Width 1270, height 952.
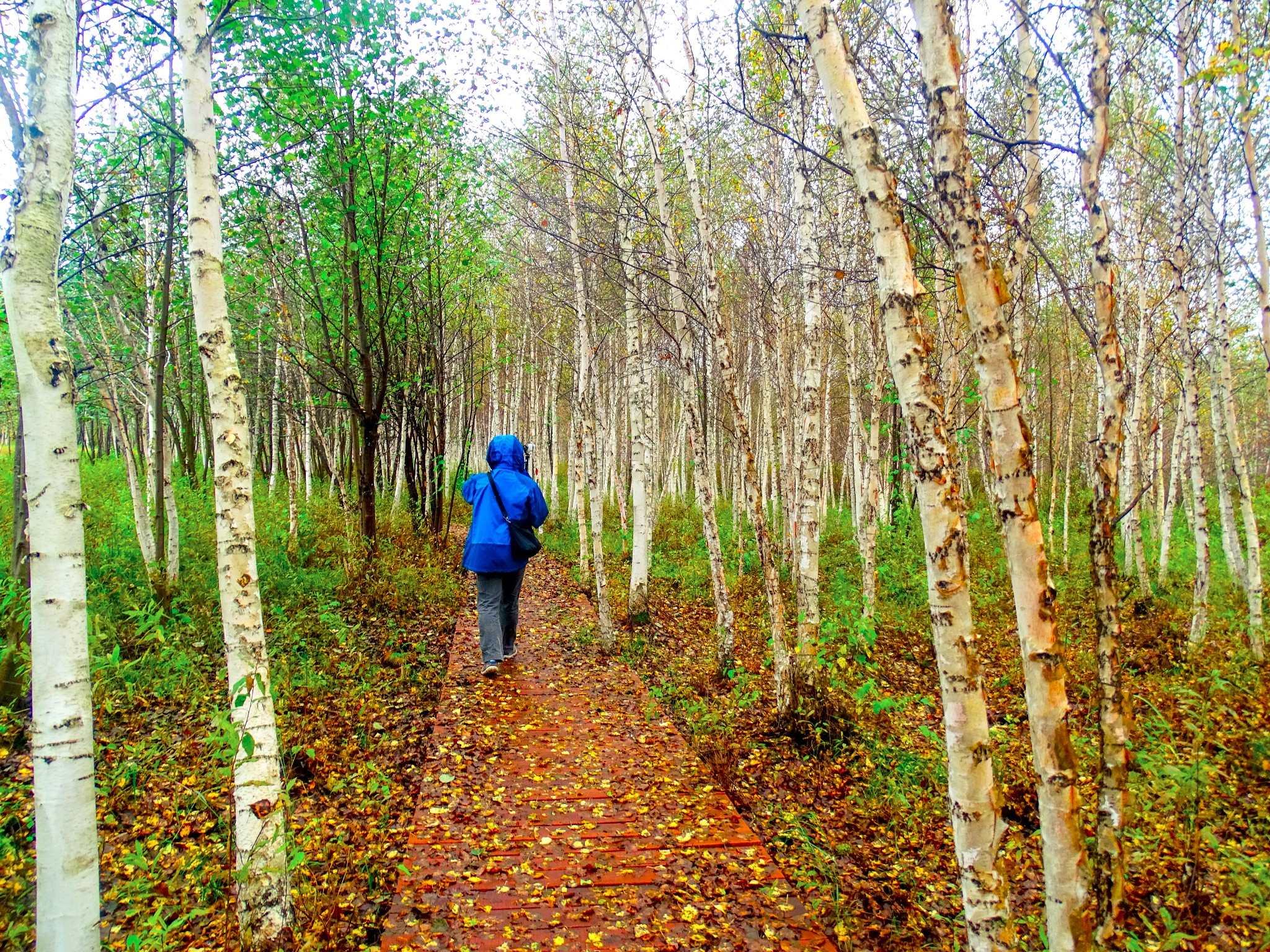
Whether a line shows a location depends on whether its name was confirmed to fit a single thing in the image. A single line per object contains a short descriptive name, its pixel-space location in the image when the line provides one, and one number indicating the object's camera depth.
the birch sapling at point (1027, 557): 2.39
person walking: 6.14
